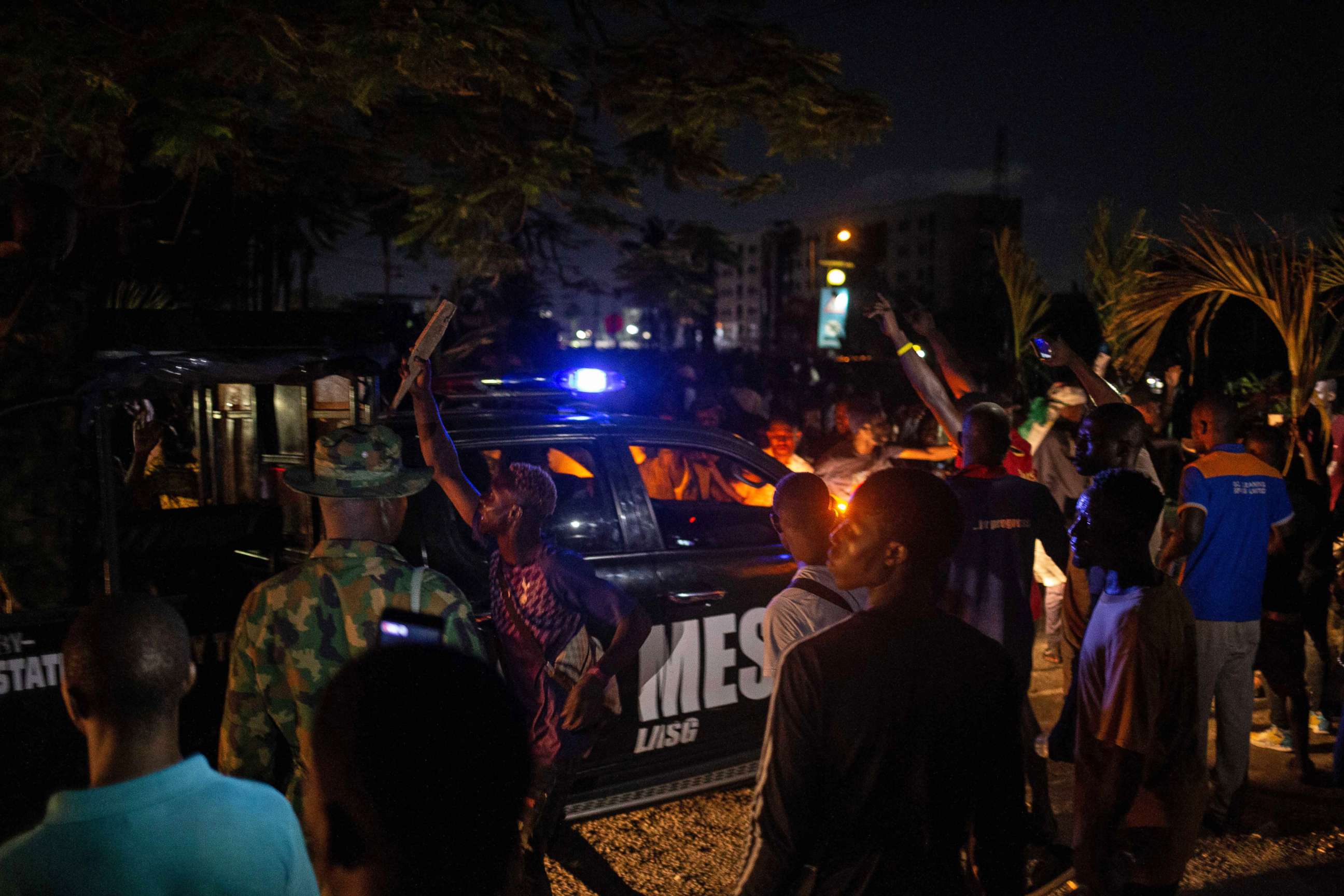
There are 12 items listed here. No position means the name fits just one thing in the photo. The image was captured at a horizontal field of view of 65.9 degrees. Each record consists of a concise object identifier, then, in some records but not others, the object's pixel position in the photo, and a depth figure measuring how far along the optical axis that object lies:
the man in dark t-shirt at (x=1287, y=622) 5.26
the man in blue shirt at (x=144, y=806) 1.47
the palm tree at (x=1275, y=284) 6.43
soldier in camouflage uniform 2.46
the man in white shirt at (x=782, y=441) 7.91
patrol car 3.74
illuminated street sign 15.84
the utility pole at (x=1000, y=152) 84.50
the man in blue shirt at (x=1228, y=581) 4.56
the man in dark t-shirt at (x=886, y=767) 1.92
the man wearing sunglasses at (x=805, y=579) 2.70
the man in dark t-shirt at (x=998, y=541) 3.80
